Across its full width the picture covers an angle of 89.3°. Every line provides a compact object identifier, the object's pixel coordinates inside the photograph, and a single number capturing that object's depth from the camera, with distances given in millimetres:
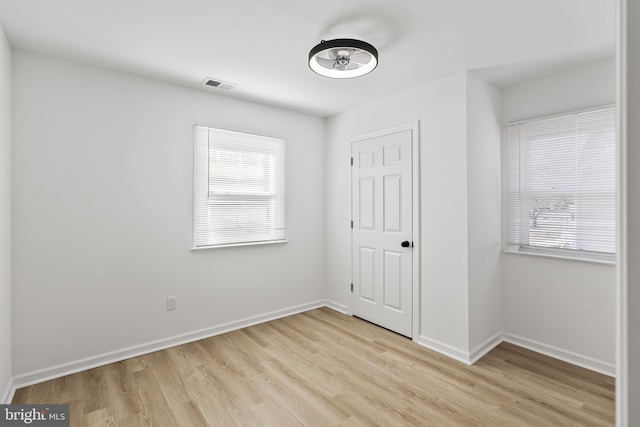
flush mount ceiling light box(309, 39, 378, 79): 2133
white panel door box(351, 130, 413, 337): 3322
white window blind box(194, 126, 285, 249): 3303
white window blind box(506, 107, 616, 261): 2594
